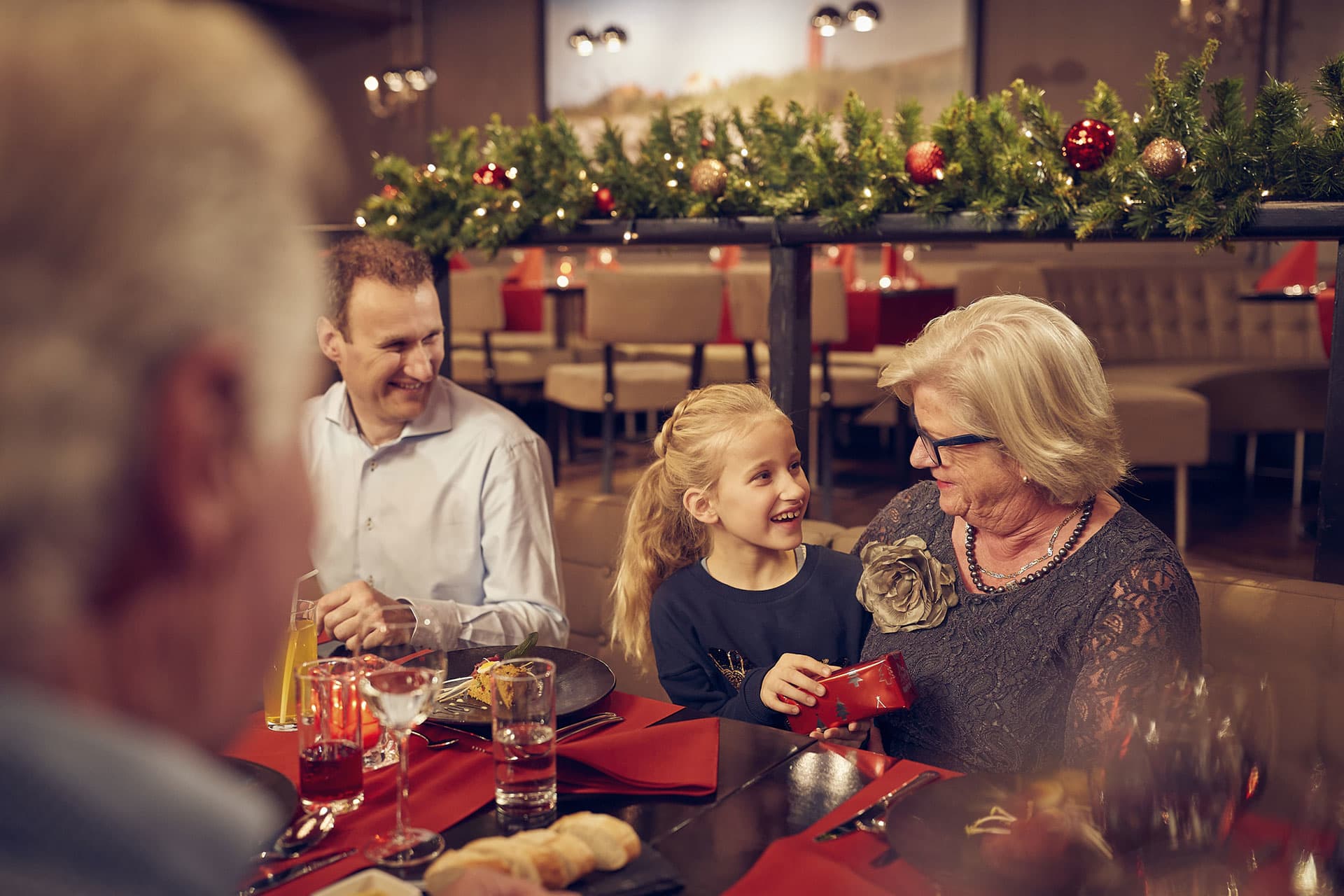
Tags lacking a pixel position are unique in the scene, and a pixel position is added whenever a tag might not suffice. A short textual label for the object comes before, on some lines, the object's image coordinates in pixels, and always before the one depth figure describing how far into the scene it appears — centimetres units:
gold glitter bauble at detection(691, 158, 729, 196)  258
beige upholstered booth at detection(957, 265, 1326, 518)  591
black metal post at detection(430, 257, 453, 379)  303
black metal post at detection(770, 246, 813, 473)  256
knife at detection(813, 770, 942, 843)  114
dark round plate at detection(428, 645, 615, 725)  145
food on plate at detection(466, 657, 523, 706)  151
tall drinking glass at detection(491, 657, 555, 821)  118
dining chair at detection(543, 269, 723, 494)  493
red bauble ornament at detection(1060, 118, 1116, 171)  215
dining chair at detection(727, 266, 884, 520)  496
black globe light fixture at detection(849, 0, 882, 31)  758
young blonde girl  196
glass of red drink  123
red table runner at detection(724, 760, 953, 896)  104
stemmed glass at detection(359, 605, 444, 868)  111
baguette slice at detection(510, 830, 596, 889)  103
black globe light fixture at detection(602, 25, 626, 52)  893
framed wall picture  808
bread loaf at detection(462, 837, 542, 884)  100
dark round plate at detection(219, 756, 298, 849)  117
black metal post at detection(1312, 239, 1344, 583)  198
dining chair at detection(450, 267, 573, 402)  594
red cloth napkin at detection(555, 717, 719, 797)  125
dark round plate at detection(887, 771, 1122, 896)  96
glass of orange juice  150
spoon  112
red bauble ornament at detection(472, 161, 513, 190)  283
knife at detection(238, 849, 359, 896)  105
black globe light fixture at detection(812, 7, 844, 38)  802
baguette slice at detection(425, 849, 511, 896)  100
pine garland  201
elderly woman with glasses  160
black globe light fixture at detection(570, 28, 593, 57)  927
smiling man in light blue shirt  226
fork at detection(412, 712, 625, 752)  140
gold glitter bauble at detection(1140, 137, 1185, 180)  206
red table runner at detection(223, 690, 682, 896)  117
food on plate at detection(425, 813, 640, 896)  101
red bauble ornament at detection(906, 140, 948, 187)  232
